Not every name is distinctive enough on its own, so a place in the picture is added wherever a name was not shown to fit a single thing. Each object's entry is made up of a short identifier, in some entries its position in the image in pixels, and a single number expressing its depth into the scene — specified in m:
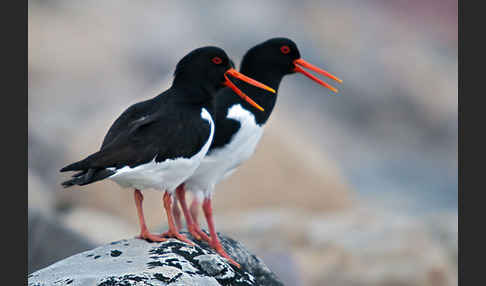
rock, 10.55
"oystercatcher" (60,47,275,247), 10.83
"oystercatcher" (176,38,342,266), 13.16
